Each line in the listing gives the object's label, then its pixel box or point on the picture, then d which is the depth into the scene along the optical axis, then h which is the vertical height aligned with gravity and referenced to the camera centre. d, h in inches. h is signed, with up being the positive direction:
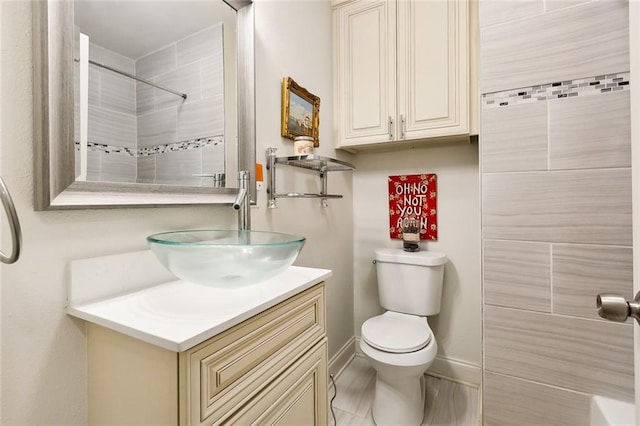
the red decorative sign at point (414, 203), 72.6 +2.2
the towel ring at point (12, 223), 17.2 -0.5
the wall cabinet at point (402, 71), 59.8 +31.2
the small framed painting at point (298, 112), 53.5 +20.0
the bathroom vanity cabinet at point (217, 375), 19.9 -12.8
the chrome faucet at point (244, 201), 37.6 +1.6
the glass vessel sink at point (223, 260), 25.5 -4.3
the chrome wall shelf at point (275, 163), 49.6 +8.4
